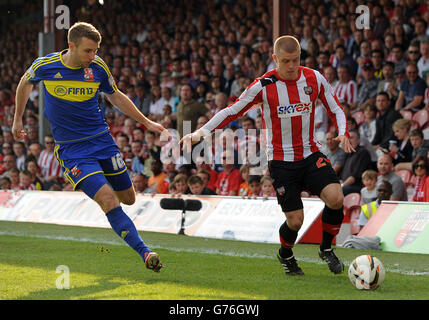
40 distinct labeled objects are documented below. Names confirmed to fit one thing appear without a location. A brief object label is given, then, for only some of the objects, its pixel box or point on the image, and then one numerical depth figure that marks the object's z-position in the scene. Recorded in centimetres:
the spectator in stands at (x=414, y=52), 1212
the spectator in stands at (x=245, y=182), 1189
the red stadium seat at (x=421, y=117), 1166
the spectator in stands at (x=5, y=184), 1529
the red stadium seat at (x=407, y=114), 1183
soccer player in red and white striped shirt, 649
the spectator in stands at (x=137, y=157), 1441
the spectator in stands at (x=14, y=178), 1597
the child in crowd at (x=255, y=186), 1142
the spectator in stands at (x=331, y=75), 1285
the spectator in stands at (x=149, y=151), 1401
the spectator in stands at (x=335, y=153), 1160
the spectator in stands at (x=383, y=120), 1159
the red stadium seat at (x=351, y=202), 1070
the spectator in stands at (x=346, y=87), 1272
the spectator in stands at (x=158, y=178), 1328
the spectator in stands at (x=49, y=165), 1614
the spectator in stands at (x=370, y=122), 1185
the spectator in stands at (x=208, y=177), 1233
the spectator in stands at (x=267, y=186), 1090
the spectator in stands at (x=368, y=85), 1254
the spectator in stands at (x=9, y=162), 1719
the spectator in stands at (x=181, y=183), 1221
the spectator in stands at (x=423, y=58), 1202
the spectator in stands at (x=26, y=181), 1570
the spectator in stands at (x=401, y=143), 1116
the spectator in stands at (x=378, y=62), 1257
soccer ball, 575
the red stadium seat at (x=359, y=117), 1228
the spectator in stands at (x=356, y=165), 1119
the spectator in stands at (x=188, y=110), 1391
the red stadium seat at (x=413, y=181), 1077
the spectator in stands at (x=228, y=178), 1241
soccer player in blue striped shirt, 637
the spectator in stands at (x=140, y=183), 1320
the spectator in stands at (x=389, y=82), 1211
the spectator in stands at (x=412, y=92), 1178
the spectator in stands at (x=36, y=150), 1702
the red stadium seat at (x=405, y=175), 1105
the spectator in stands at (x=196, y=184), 1182
